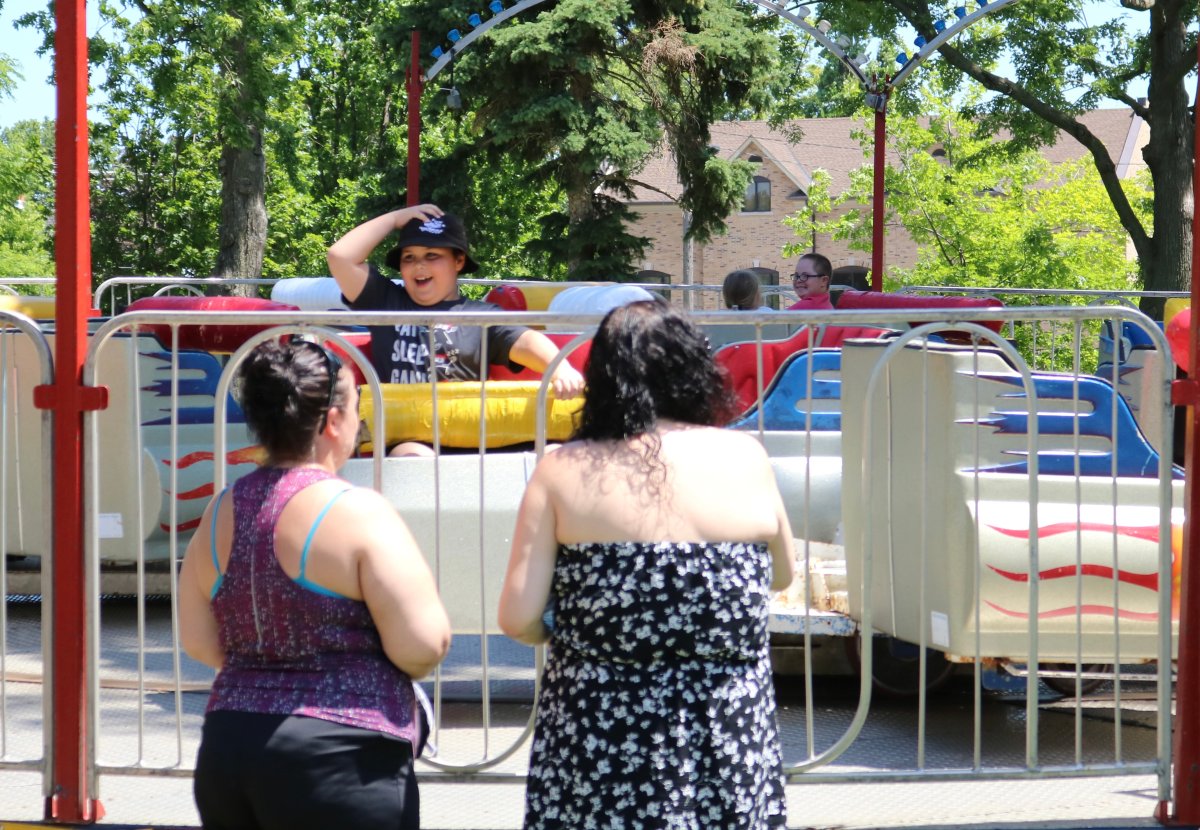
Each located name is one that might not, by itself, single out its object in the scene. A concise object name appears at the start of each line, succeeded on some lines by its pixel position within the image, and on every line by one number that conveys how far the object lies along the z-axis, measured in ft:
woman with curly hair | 17.89
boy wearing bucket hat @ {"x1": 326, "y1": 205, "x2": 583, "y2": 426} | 35.59
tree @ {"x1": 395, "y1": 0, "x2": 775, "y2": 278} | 156.67
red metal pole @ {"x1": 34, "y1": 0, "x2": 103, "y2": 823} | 25.41
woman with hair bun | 17.29
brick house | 335.85
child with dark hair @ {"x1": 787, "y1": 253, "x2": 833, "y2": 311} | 59.22
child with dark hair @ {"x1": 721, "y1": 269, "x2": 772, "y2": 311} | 54.81
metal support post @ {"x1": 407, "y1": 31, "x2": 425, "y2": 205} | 114.28
